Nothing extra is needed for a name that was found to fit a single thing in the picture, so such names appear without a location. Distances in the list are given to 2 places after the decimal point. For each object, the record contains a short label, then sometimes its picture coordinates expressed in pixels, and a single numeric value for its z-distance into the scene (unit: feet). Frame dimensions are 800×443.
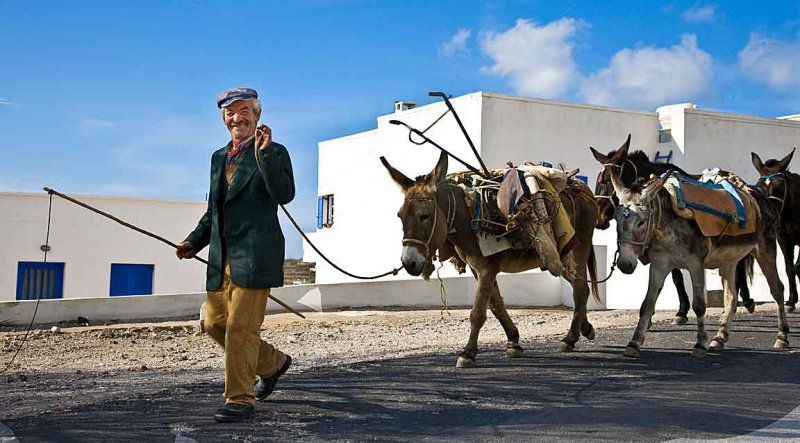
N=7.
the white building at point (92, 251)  97.40
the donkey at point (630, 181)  39.96
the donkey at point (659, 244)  32.91
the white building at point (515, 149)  82.38
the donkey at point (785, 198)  51.44
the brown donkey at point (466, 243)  28.99
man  21.53
